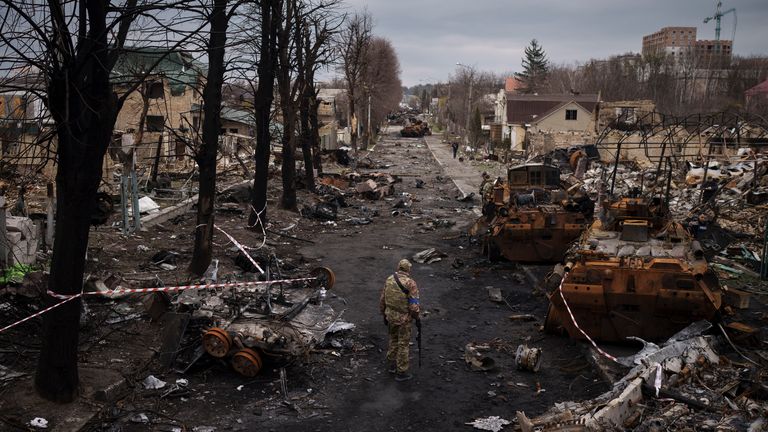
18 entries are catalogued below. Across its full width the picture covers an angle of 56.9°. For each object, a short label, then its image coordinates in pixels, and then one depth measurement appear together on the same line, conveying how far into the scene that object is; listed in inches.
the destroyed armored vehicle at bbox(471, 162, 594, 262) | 627.2
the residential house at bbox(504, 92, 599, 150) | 1860.2
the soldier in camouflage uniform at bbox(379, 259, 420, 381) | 360.2
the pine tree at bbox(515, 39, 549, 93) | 4451.3
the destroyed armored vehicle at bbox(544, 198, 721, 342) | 383.6
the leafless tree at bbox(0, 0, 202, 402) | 256.2
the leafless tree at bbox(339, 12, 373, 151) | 1750.1
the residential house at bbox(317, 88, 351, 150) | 2106.3
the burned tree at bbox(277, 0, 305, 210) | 876.0
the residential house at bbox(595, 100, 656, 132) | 1915.6
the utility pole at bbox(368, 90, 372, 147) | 2600.9
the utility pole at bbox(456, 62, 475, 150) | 2576.3
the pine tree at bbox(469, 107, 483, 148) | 2554.1
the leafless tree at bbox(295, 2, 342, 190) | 927.7
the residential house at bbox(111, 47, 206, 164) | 1180.5
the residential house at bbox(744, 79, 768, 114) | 2085.9
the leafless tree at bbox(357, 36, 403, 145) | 2448.7
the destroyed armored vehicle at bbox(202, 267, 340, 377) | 342.3
